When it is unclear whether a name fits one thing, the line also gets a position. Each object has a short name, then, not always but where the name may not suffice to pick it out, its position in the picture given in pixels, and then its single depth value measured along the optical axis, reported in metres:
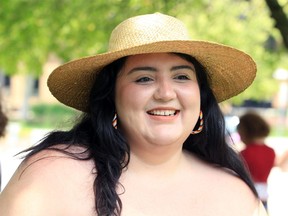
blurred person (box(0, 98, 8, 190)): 4.28
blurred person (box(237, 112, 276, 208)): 5.85
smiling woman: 2.50
